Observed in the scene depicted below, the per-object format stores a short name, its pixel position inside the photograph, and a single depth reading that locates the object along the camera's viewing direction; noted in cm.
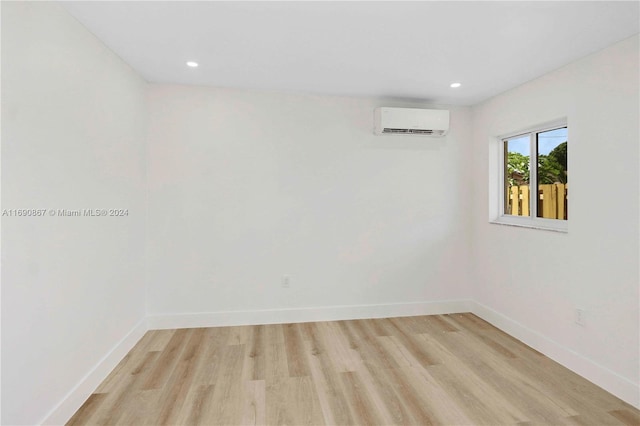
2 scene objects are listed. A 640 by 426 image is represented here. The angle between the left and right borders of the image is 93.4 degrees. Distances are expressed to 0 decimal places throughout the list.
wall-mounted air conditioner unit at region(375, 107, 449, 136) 313
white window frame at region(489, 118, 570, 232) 261
